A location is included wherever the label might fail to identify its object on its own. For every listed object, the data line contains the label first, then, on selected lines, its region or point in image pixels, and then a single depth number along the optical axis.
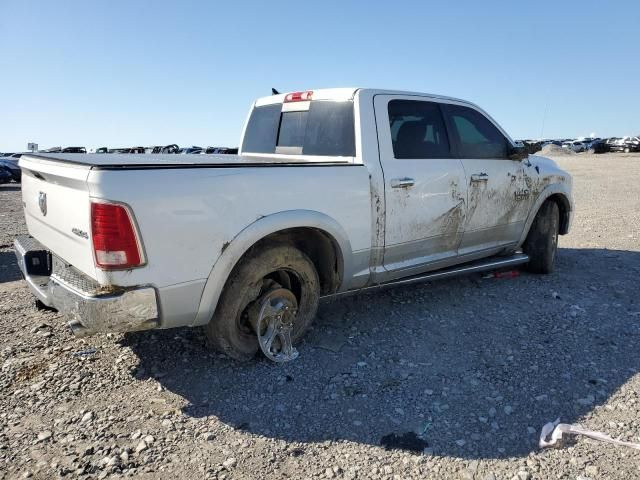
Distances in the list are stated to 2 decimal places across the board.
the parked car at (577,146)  51.75
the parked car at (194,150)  40.03
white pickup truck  2.61
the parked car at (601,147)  45.84
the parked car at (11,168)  21.46
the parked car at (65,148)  33.43
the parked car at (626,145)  43.06
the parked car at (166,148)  33.97
